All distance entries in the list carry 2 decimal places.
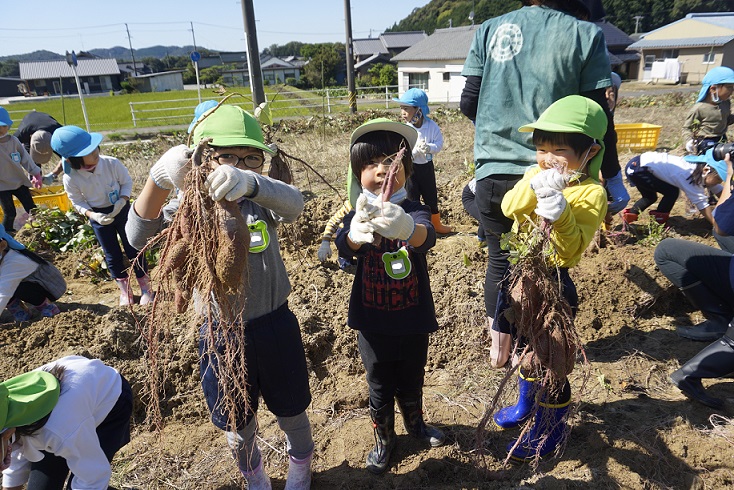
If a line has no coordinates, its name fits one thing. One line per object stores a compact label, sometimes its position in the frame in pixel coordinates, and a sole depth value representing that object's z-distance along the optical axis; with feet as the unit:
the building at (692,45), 92.63
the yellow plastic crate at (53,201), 18.69
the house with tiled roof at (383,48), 157.17
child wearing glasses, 5.01
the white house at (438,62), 92.02
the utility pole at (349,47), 46.52
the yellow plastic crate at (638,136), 21.91
